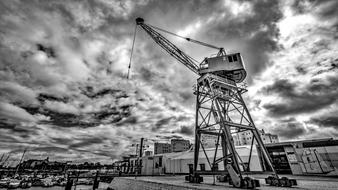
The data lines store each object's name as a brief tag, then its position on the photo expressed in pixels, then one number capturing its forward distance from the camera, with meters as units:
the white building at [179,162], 24.25
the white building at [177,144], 92.70
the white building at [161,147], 97.72
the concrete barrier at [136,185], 9.48
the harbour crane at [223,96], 11.10
